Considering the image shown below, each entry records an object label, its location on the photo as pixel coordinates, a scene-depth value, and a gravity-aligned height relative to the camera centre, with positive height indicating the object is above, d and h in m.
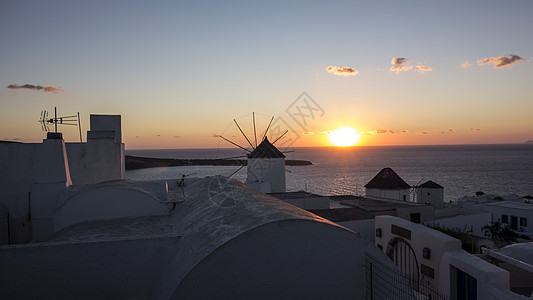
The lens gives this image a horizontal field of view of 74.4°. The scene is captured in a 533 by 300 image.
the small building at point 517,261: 8.28 -2.53
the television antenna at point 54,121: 13.82 +1.27
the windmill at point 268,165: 25.70 -0.85
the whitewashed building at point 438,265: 7.04 -2.62
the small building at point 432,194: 32.06 -3.66
